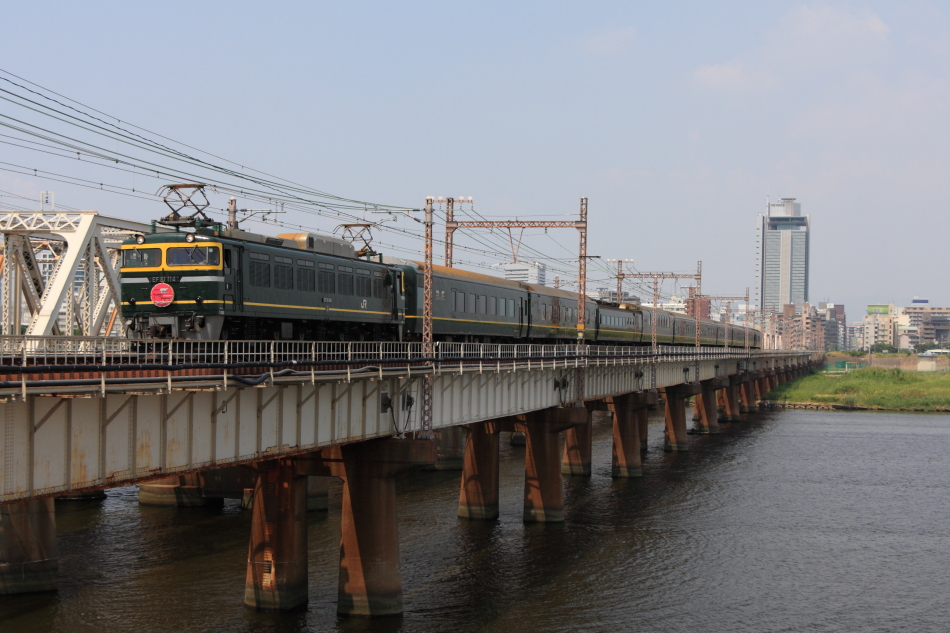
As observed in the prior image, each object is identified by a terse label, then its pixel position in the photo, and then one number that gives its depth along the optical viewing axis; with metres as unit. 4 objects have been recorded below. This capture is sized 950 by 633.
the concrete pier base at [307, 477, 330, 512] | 47.25
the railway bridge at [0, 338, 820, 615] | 17.69
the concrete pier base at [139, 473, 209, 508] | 47.53
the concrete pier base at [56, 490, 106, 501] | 49.94
